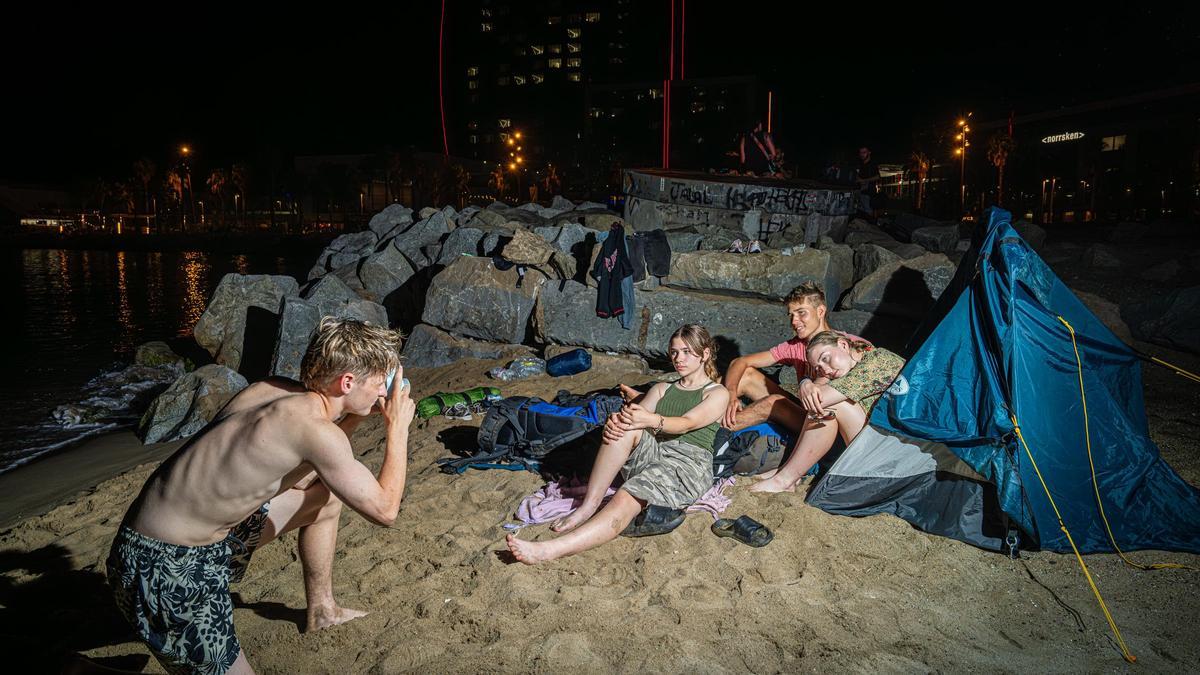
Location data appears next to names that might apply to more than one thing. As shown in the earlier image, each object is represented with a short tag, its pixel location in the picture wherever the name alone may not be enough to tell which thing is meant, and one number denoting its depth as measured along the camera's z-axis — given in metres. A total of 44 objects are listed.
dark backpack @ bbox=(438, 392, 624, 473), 5.35
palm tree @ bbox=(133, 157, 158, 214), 74.44
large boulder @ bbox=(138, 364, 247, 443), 7.68
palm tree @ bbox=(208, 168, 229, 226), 75.50
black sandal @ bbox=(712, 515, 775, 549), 4.13
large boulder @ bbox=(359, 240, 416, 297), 12.24
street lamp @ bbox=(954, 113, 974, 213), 39.25
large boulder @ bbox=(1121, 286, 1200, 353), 8.52
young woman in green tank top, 3.97
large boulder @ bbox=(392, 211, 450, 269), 13.38
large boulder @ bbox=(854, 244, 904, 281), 8.44
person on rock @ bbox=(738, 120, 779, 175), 13.36
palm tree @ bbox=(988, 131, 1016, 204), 41.44
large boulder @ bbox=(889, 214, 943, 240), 13.60
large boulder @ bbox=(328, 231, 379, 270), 14.82
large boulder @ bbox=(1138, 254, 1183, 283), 11.16
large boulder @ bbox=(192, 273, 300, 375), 10.48
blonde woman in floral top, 4.57
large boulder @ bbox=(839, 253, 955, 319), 7.90
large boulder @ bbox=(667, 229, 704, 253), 9.96
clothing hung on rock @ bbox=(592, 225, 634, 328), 8.57
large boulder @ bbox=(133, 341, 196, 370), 11.26
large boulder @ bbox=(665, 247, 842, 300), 8.17
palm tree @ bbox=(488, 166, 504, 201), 71.06
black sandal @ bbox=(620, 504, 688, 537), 4.19
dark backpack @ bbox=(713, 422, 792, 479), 5.18
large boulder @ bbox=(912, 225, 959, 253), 11.88
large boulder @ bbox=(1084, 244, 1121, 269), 12.25
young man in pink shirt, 5.23
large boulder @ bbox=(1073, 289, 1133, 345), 7.48
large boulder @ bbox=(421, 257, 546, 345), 9.46
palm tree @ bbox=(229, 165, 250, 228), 73.25
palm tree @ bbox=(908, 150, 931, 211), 44.87
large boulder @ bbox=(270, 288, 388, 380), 9.20
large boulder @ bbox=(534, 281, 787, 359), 8.12
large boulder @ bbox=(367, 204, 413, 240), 16.21
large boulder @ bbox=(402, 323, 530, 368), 9.39
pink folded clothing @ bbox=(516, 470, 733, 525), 4.48
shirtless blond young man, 2.58
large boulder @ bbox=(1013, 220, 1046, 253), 13.20
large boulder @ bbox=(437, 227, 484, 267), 11.73
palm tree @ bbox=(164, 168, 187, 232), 73.56
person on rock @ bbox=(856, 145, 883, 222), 14.19
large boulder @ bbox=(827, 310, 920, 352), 7.75
